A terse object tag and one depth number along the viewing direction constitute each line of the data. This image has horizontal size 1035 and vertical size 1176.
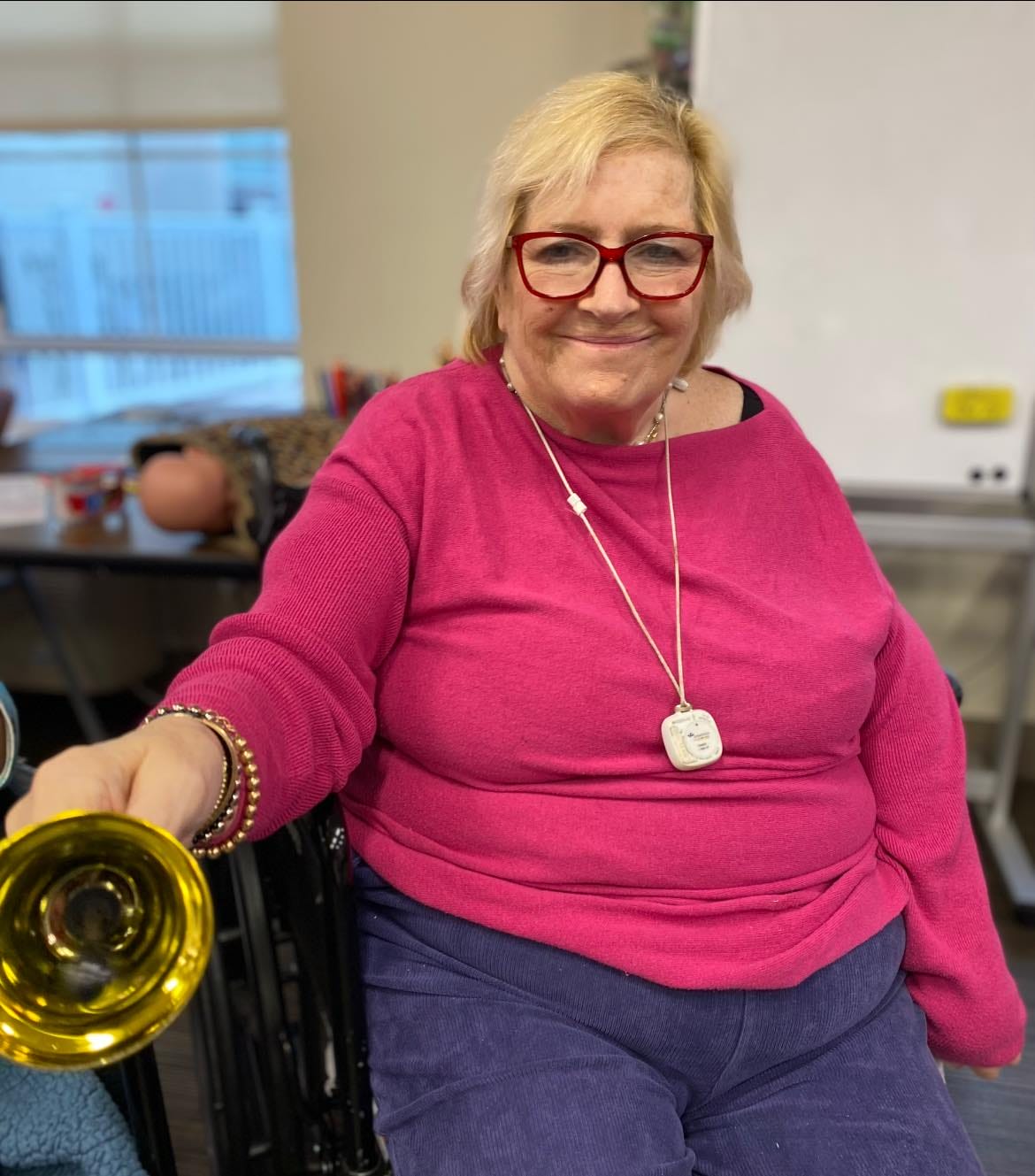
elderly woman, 0.92
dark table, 1.91
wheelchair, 0.94
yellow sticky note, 1.92
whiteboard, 1.77
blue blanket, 0.85
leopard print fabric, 1.93
